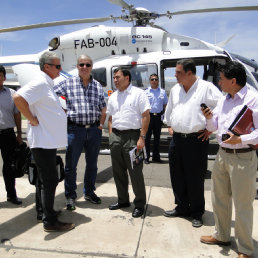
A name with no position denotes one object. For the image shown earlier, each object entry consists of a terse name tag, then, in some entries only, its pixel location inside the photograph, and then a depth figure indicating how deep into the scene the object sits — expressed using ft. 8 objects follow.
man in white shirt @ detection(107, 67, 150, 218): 11.15
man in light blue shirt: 19.97
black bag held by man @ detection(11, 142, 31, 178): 11.99
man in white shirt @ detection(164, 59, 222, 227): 9.94
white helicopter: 23.57
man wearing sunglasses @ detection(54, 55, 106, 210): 11.69
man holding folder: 7.61
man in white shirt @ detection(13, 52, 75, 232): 9.02
